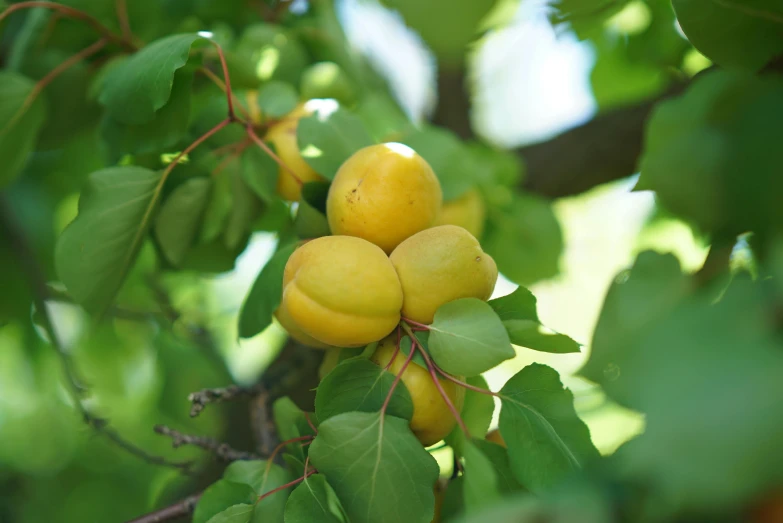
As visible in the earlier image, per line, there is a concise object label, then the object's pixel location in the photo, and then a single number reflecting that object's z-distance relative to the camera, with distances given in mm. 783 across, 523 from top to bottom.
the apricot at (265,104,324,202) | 468
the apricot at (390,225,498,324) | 389
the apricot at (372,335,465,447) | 387
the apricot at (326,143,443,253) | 404
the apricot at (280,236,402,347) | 380
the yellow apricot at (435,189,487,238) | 480
